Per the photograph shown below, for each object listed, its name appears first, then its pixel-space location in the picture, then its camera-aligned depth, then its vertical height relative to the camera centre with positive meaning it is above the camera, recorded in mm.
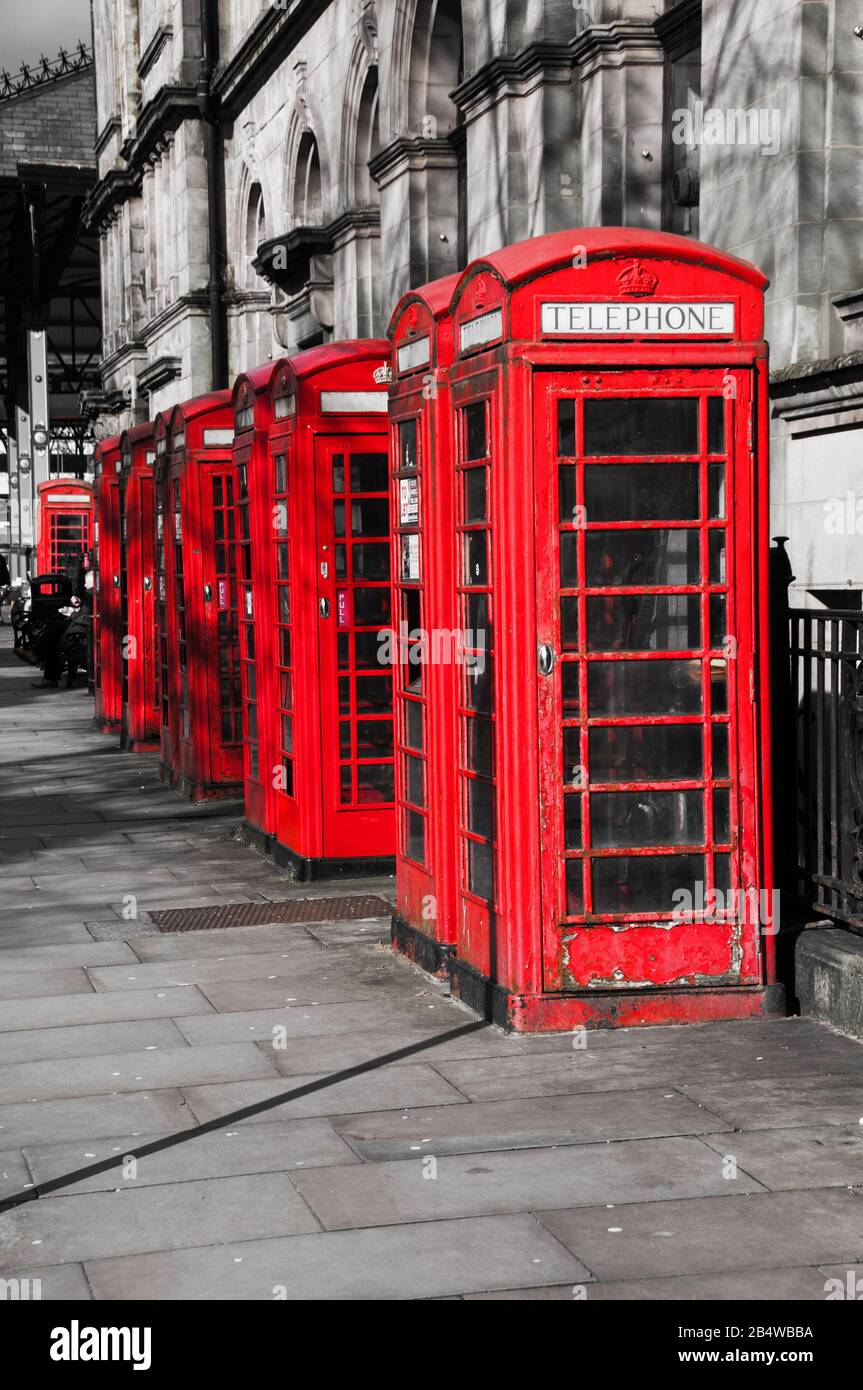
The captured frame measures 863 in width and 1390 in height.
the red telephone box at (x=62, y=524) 46375 +1717
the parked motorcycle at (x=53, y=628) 28047 -584
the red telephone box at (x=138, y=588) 17875 +34
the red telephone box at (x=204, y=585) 14016 +36
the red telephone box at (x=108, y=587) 19406 +48
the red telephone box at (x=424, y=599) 8031 -59
